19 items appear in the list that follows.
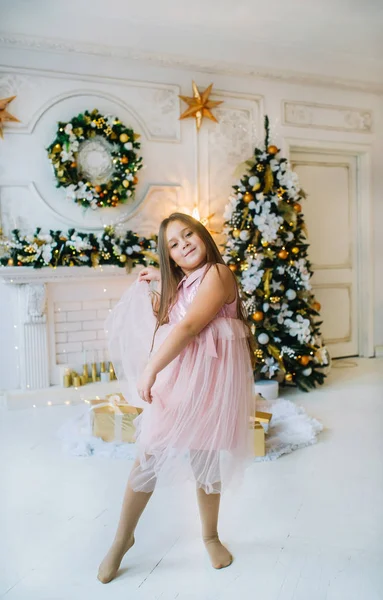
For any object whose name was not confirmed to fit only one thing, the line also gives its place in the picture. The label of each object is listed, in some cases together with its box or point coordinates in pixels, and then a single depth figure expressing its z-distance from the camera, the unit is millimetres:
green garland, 4047
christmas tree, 4145
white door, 5348
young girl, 1627
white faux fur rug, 2881
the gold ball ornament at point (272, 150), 4355
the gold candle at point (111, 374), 4348
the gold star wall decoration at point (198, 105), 4637
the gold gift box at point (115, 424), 3016
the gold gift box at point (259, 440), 2781
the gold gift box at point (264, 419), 2955
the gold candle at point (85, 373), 4324
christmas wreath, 4172
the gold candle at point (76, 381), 4250
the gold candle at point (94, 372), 4352
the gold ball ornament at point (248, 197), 4266
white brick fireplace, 4176
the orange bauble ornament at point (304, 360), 4168
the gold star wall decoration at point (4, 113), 4082
